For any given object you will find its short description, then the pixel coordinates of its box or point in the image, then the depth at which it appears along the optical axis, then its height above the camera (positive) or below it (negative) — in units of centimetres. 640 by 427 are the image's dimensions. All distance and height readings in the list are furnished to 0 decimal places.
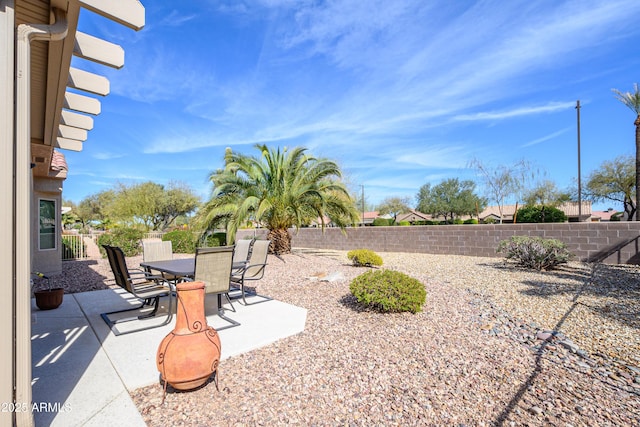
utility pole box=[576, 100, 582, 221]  2356 +789
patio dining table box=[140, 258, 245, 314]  449 -88
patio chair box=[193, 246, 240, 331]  428 -79
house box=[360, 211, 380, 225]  6359 -59
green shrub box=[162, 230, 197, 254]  1552 -145
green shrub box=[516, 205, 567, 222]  2359 -17
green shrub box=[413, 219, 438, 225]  3788 -126
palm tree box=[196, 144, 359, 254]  1156 +72
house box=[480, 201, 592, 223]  3632 -1
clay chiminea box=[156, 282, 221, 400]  251 -110
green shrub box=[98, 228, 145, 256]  1323 -115
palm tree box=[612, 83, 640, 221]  1781 +649
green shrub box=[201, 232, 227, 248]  1427 -131
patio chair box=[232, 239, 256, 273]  655 -80
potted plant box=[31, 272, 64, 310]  511 -140
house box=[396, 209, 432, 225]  5469 -70
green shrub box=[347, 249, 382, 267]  954 -141
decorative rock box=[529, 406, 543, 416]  239 -152
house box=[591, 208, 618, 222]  6436 -28
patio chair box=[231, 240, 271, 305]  577 -90
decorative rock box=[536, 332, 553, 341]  394 -157
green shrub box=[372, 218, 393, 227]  3229 -101
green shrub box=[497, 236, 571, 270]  922 -120
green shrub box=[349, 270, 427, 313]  464 -120
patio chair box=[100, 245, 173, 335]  427 -111
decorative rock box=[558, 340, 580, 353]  361 -157
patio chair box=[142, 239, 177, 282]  638 -78
